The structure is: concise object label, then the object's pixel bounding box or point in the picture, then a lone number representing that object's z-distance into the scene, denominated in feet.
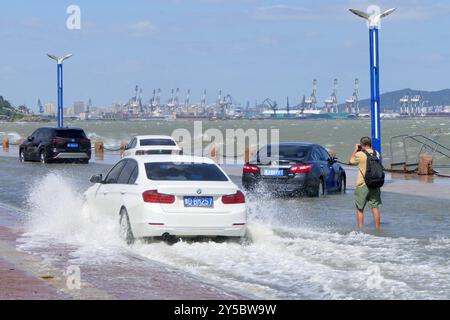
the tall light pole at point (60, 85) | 182.80
